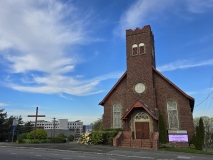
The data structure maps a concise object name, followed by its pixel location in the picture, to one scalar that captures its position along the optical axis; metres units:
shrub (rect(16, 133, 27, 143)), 24.84
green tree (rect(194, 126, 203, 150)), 21.80
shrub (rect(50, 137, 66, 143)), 28.01
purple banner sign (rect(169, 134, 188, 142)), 22.47
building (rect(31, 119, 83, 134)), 156.62
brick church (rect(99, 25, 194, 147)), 23.75
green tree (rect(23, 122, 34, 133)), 63.76
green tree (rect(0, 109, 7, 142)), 50.63
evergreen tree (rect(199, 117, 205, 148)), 21.97
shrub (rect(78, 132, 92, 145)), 22.84
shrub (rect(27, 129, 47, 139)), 25.84
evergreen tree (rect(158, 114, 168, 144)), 22.52
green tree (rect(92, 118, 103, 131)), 64.30
